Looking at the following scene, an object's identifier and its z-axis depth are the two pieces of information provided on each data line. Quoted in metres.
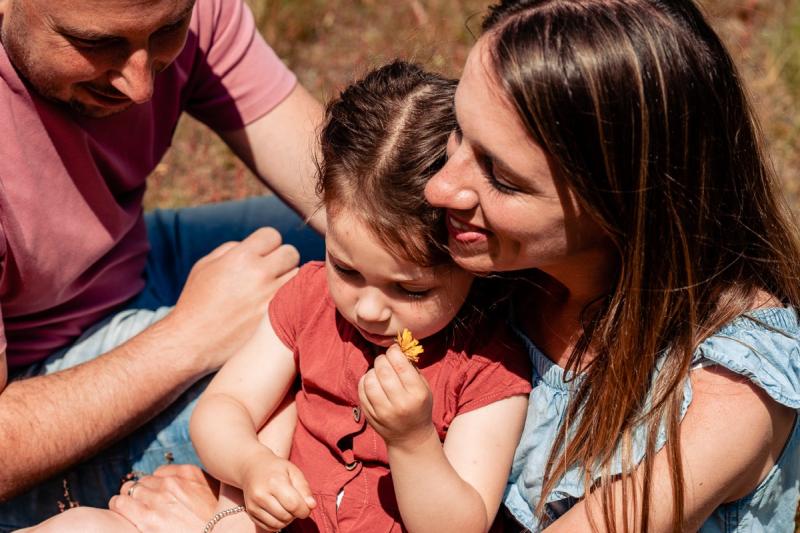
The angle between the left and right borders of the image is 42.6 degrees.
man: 2.78
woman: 2.08
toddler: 2.28
